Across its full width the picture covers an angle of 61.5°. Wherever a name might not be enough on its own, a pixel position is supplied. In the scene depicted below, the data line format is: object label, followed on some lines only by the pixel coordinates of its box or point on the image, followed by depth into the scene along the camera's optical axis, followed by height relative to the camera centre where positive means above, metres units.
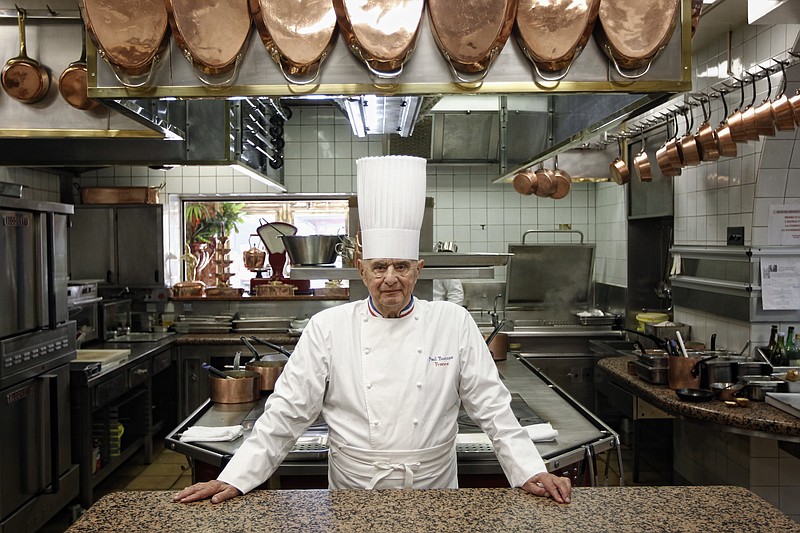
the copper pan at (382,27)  2.00 +0.66
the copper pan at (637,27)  2.01 +0.67
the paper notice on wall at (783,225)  3.88 +0.14
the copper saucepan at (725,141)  3.53 +0.57
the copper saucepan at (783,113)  3.12 +0.64
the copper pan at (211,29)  2.02 +0.66
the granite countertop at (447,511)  1.54 -0.64
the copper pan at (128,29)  2.03 +0.67
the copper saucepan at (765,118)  3.23 +0.63
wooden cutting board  4.77 -0.77
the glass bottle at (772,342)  3.81 -0.53
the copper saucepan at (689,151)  3.83 +0.57
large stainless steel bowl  3.49 +0.00
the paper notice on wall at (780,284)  3.91 -0.20
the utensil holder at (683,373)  3.67 -0.68
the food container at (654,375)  3.86 -0.72
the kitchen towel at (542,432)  2.63 -0.72
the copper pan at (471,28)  1.99 +0.66
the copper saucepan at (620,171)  5.08 +0.60
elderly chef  2.20 -0.41
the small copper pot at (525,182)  5.30 +0.54
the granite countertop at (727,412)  3.05 -0.79
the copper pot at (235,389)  3.29 -0.68
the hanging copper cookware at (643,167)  4.52 +0.56
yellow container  5.39 -0.55
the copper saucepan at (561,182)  5.32 +0.53
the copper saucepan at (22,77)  2.73 +0.70
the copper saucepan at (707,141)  3.68 +0.59
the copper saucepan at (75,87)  2.72 +0.66
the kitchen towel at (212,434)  2.69 -0.74
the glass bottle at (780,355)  3.79 -0.60
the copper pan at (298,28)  2.02 +0.67
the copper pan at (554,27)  2.01 +0.67
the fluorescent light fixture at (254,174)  4.29 +0.55
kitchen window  7.20 +0.32
